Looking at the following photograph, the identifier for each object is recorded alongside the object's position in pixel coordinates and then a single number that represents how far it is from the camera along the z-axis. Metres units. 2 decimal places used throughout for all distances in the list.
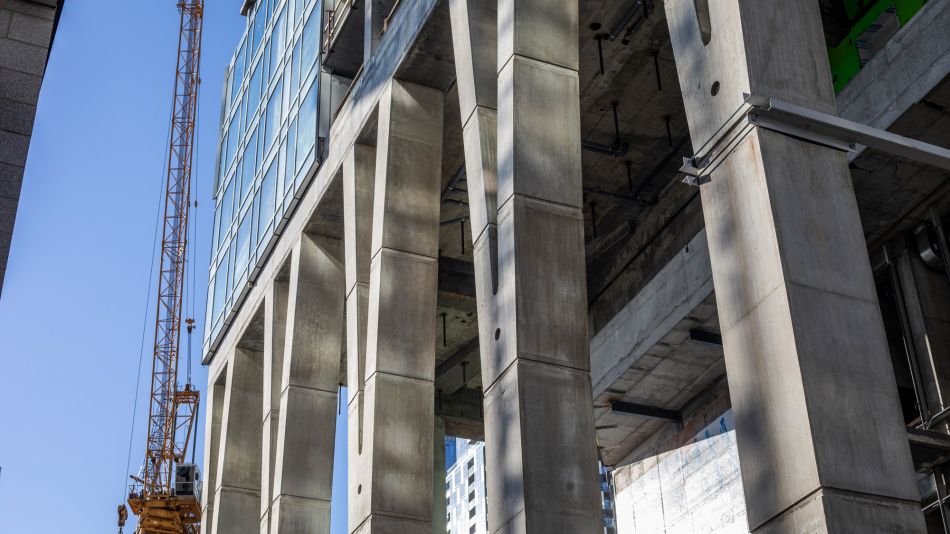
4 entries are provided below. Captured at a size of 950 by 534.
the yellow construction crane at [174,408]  60.19
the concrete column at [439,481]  37.88
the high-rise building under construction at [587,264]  10.90
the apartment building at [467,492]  138.88
